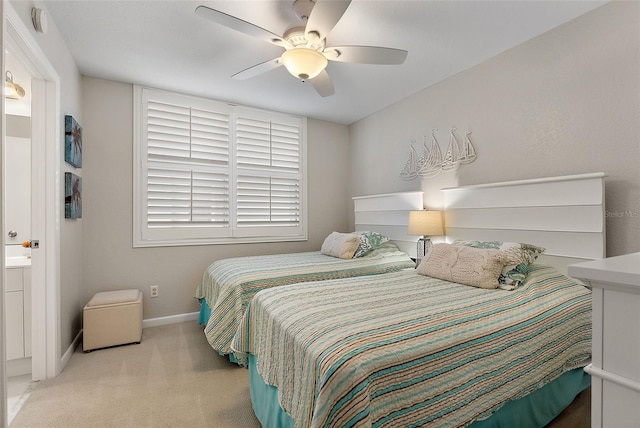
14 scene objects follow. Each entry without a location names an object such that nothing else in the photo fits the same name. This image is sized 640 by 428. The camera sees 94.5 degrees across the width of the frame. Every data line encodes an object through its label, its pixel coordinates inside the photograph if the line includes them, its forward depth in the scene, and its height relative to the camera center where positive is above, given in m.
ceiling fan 1.73 +1.11
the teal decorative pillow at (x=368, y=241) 3.26 -0.33
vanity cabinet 2.24 -0.76
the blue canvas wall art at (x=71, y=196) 2.42 +0.14
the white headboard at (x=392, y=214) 3.34 -0.01
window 3.24 +0.49
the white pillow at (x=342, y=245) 3.19 -0.36
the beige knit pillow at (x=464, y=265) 1.90 -0.36
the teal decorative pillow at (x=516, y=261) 1.89 -0.32
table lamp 2.86 -0.13
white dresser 0.58 -0.27
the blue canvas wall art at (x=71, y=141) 2.41 +0.60
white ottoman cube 2.58 -0.97
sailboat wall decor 2.83 +0.57
